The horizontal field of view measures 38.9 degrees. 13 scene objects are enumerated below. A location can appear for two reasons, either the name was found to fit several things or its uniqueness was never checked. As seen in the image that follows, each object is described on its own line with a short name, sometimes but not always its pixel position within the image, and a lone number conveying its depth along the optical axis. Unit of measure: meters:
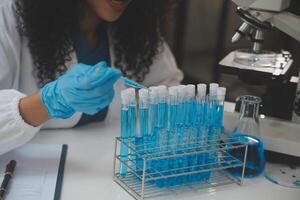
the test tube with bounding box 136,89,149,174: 1.00
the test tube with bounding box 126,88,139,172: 1.00
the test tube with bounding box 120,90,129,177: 1.00
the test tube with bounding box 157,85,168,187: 1.02
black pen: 0.93
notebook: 0.95
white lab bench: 0.99
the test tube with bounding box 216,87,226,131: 1.06
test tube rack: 0.99
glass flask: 1.10
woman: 1.04
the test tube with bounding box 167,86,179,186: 1.02
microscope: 1.10
